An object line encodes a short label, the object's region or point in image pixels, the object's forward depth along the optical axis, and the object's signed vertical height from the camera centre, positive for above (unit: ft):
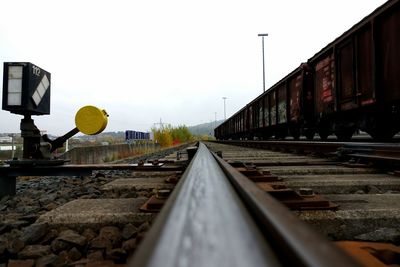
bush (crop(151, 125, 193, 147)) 97.60 +2.11
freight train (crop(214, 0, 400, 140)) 20.84 +4.19
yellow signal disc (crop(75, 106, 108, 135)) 15.35 +0.91
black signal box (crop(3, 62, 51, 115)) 14.39 +2.23
